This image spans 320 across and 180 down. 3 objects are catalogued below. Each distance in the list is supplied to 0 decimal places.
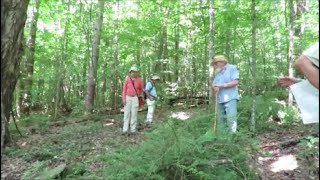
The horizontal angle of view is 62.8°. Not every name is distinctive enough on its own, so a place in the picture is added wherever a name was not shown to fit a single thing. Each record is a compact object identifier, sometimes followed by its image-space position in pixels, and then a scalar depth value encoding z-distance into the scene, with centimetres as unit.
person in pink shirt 738
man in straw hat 530
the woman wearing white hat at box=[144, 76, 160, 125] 864
